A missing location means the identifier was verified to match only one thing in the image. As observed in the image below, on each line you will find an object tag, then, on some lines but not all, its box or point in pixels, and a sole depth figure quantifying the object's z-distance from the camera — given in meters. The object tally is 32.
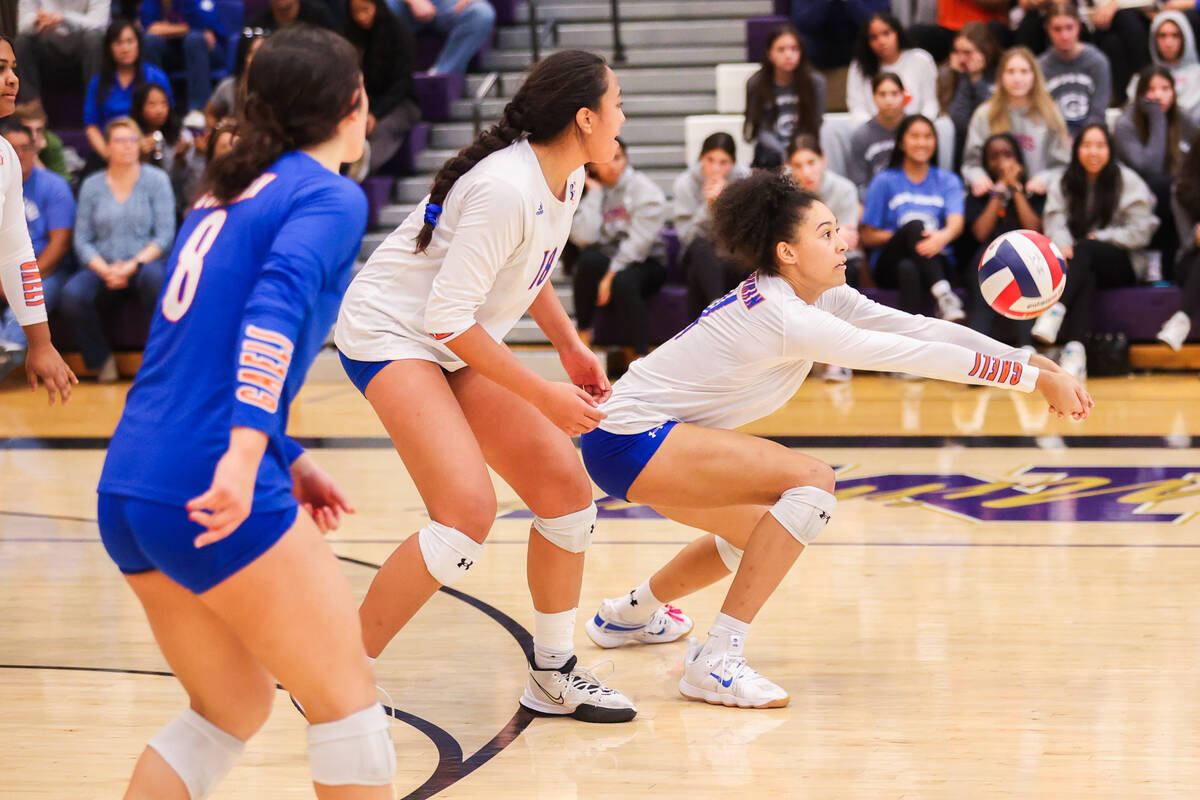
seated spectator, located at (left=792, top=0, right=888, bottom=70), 19.72
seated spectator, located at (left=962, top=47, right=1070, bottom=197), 16.95
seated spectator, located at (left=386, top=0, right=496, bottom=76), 21.02
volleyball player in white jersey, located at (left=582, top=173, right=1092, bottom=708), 6.52
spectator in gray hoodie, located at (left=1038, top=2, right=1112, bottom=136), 17.66
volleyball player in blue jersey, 3.81
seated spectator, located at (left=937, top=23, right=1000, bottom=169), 17.98
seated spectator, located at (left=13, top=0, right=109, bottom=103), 20.78
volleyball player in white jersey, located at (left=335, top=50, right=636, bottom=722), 5.84
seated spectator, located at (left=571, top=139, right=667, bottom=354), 17.02
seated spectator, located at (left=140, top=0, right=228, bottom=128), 21.02
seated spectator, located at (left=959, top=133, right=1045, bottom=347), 16.39
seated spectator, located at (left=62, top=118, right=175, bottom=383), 17.75
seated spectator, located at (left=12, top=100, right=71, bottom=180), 18.31
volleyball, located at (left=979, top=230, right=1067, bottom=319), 7.79
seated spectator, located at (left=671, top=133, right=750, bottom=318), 16.48
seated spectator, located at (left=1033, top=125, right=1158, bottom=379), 16.02
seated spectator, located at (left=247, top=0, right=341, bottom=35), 20.11
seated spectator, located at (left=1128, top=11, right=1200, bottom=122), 17.48
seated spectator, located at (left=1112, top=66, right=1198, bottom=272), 16.59
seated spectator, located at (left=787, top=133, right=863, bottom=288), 16.30
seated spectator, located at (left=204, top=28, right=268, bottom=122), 18.52
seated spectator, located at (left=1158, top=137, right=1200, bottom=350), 15.61
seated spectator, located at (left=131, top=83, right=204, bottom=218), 18.70
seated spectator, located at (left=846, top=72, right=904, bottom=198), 17.33
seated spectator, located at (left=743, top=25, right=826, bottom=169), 17.89
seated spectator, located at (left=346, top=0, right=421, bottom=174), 19.59
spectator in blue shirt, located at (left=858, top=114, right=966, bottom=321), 16.30
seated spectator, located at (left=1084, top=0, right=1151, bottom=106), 18.61
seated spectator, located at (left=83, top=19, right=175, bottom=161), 19.55
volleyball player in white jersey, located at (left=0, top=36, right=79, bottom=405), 7.39
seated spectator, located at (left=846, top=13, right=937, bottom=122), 18.41
